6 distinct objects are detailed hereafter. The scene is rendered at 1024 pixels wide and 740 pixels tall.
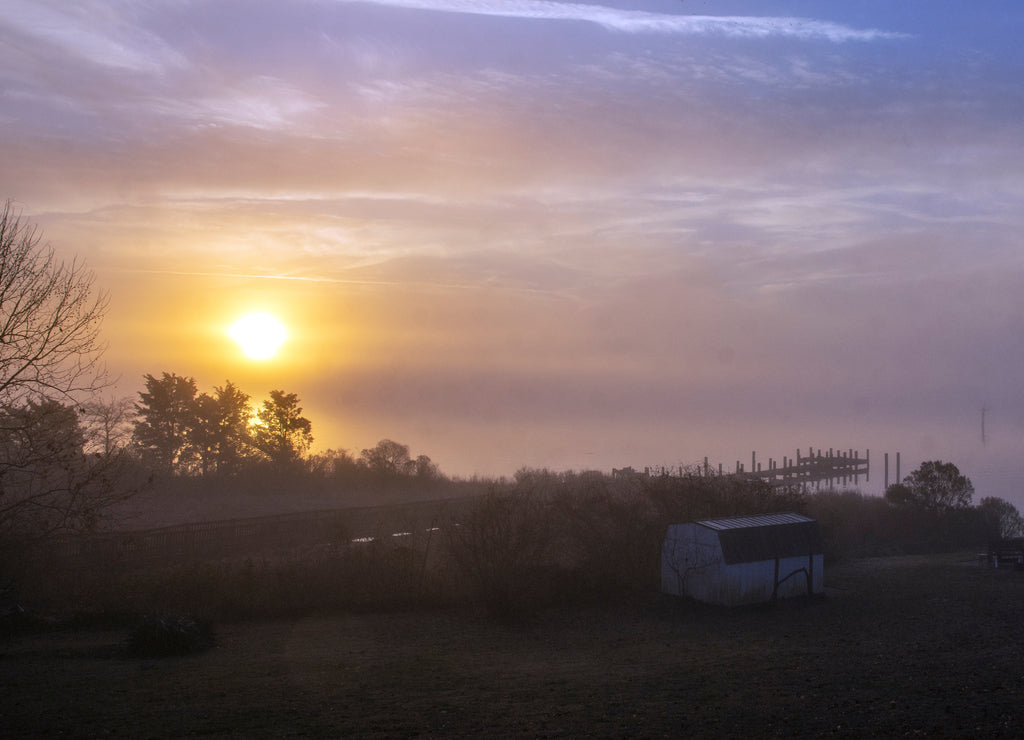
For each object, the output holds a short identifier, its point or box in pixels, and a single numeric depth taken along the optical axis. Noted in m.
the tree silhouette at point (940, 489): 38.78
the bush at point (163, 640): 15.23
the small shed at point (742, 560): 21.02
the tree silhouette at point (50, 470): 12.31
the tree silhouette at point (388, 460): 50.19
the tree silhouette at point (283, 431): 49.78
